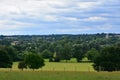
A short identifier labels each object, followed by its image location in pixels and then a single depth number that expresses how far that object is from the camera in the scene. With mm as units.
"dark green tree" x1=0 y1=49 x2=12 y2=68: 94000
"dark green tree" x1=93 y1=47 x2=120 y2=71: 83000
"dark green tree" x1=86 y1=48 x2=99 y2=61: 123862
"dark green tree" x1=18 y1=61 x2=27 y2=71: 91438
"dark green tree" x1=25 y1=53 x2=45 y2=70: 95188
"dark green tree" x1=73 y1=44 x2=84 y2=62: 124862
